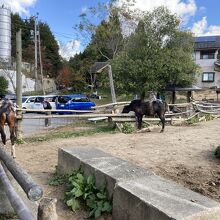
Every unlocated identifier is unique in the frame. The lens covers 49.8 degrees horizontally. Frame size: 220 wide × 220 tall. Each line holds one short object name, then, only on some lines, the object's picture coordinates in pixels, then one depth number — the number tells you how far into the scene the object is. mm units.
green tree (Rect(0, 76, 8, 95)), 28092
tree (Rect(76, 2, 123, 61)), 25647
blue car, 19027
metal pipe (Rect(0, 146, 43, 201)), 1945
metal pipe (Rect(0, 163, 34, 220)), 1685
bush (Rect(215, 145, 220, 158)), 5229
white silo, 35633
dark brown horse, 8960
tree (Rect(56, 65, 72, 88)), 35219
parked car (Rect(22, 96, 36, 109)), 18586
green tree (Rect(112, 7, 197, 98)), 16157
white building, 28788
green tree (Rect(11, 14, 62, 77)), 38437
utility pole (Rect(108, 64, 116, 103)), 10110
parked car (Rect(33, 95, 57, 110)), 18405
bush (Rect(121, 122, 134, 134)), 8717
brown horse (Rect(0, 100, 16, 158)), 5751
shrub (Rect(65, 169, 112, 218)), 3240
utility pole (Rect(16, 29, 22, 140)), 7841
